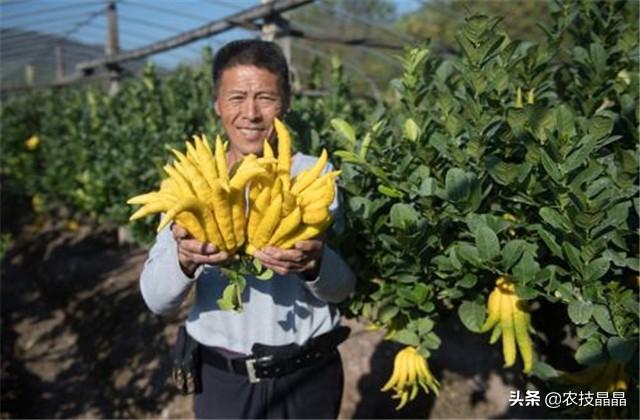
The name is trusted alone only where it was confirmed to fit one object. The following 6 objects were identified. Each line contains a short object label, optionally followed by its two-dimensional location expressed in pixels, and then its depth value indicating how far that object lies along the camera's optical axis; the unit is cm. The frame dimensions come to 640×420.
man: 158
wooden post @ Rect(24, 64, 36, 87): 1208
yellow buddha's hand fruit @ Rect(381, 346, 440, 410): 168
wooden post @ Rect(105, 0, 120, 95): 682
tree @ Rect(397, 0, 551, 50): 1688
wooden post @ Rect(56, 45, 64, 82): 1099
